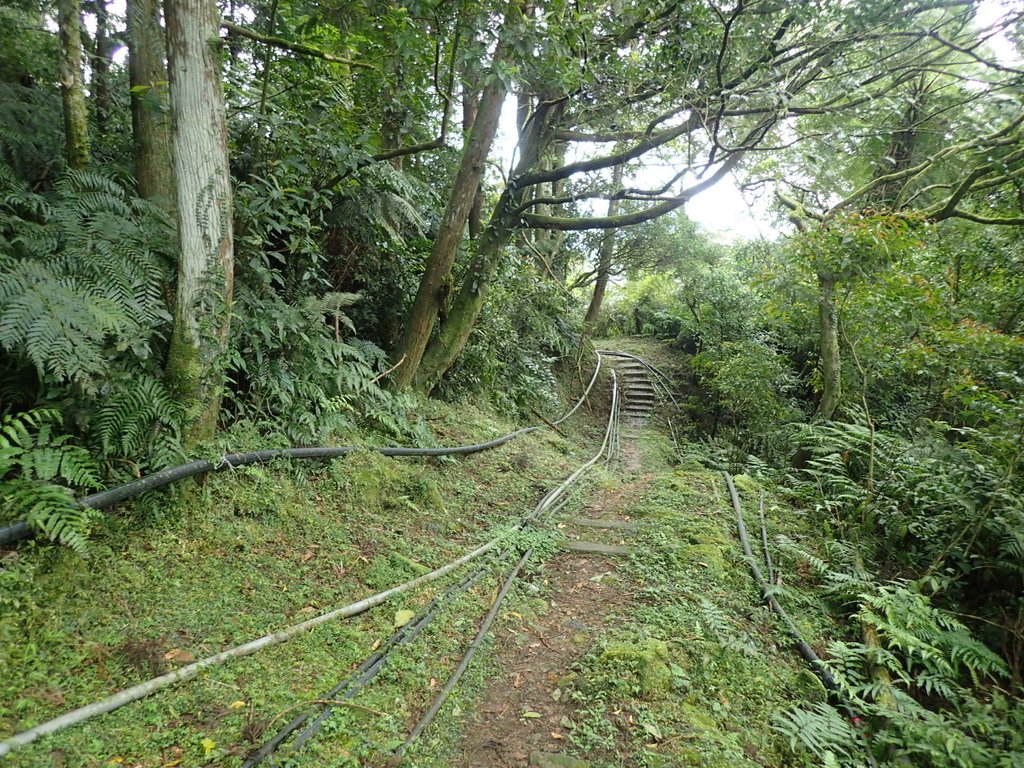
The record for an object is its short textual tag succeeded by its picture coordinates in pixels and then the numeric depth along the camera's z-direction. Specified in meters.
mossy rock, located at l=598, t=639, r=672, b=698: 2.76
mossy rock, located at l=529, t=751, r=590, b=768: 2.32
